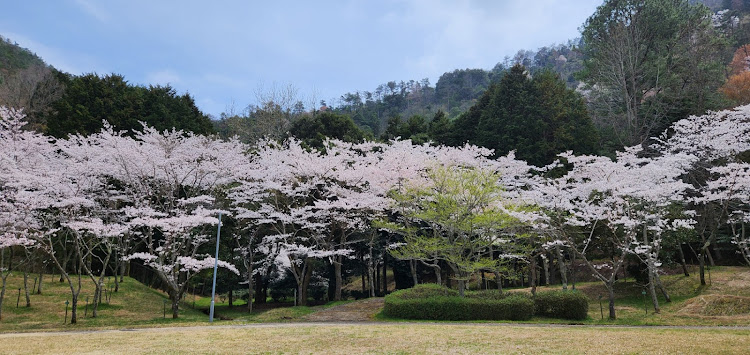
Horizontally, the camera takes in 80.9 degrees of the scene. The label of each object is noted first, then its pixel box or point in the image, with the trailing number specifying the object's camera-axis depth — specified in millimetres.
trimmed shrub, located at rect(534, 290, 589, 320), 18188
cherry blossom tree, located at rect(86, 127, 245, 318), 20531
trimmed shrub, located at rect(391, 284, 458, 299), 20594
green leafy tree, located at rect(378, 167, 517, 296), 19359
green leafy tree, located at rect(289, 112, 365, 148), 40375
